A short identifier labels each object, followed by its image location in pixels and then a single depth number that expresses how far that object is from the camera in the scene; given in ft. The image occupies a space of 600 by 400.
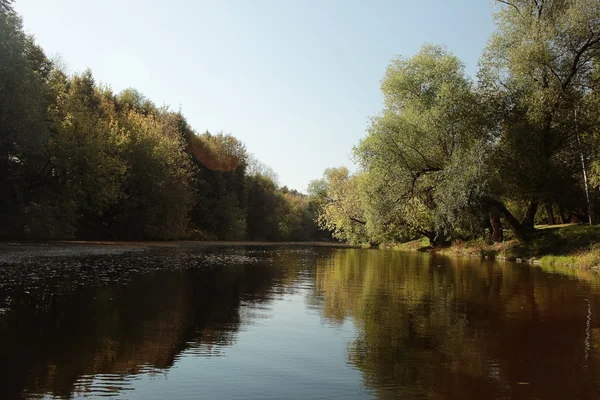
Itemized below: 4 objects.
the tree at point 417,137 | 118.62
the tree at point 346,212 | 201.87
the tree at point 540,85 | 104.78
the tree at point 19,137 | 104.06
